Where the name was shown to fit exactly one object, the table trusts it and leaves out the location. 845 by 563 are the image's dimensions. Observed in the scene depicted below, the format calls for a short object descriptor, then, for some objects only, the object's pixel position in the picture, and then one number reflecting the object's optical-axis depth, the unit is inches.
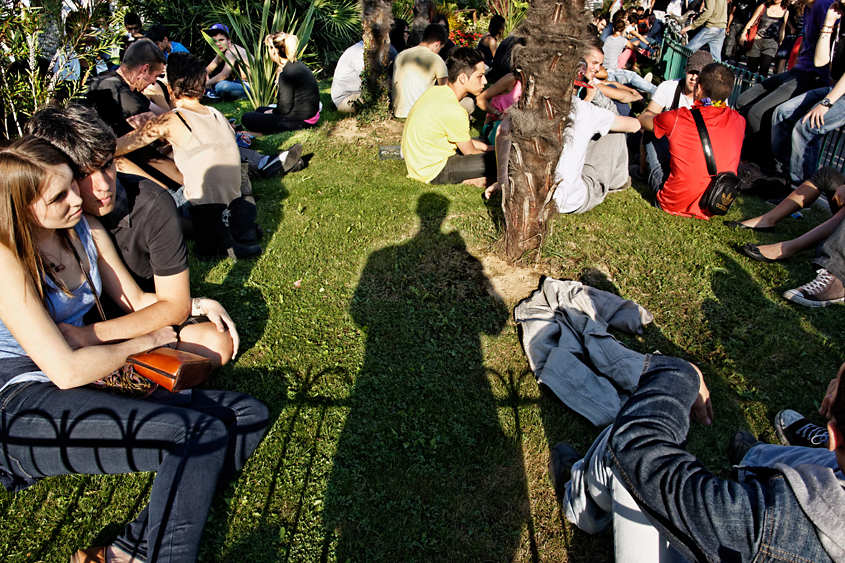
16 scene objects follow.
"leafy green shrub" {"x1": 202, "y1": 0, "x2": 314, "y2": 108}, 353.1
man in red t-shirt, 206.2
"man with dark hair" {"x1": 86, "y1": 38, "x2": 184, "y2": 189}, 220.8
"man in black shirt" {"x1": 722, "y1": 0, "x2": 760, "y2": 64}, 427.5
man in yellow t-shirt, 227.9
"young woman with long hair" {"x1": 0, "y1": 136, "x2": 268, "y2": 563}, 87.0
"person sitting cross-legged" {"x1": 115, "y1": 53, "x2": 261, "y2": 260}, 176.9
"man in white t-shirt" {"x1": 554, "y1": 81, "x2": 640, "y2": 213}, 195.3
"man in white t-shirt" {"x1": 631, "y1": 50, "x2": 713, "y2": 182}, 246.4
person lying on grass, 55.4
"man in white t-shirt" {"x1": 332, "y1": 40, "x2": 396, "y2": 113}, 350.3
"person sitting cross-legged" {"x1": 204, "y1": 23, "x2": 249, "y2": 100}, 426.0
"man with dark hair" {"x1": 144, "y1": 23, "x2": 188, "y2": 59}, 384.8
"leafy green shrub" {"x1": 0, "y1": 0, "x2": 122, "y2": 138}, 138.3
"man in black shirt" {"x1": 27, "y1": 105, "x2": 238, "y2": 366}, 98.4
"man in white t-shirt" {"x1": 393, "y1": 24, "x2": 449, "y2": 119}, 318.7
